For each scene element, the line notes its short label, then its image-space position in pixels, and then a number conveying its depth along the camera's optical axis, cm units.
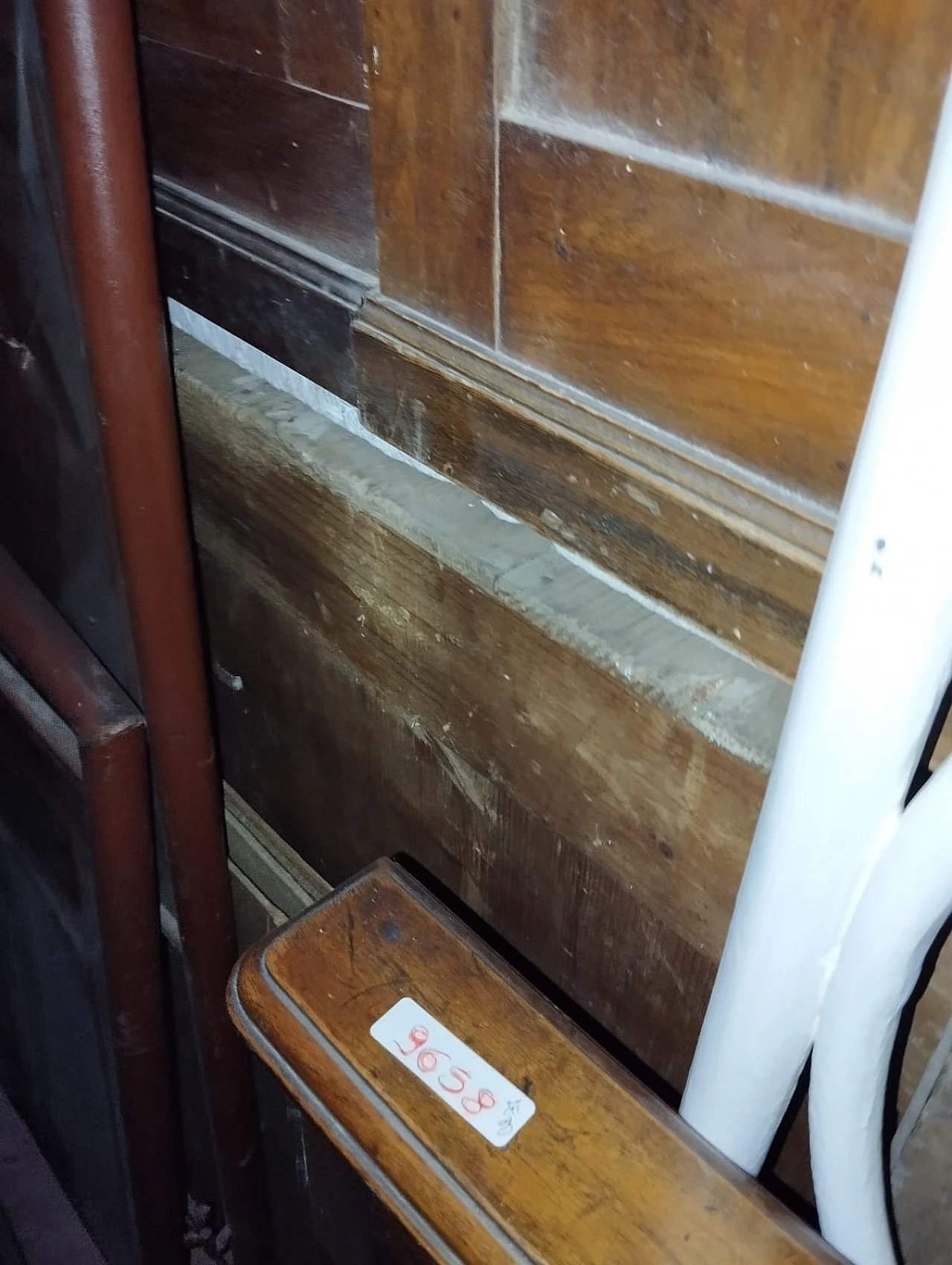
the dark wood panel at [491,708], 51
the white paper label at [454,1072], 46
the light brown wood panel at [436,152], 48
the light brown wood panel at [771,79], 33
